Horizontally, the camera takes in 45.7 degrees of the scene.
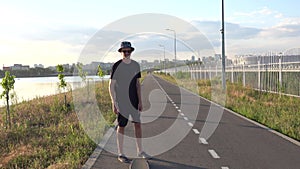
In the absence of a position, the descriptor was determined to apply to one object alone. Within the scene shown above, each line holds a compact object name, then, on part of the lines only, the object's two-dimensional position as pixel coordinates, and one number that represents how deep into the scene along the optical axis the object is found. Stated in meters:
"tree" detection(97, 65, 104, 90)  31.75
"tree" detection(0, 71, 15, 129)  12.73
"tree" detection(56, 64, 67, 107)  17.58
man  6.74
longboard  6.07
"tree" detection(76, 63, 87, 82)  23.88
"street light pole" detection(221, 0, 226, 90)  24.58
